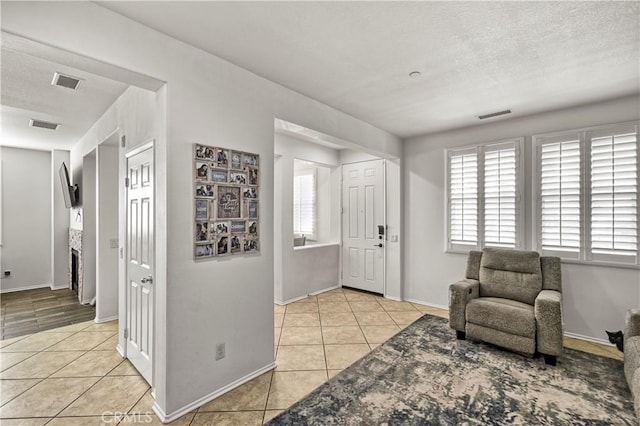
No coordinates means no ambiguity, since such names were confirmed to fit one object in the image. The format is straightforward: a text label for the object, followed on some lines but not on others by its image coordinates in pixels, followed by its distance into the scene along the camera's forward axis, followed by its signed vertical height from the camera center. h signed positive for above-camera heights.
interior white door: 2.42 -0.43
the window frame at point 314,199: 5.79 +0.25
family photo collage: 2.20 +0.08
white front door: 5.07 -0.24
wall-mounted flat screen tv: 4.54 +0.35
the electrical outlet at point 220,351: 2.28 -1.09
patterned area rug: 2.02 -1.42
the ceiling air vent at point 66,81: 2.59 +1.20
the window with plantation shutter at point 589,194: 3.09 +0.19
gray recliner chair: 2.70 -0.96
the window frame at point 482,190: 3.72 +0.29
